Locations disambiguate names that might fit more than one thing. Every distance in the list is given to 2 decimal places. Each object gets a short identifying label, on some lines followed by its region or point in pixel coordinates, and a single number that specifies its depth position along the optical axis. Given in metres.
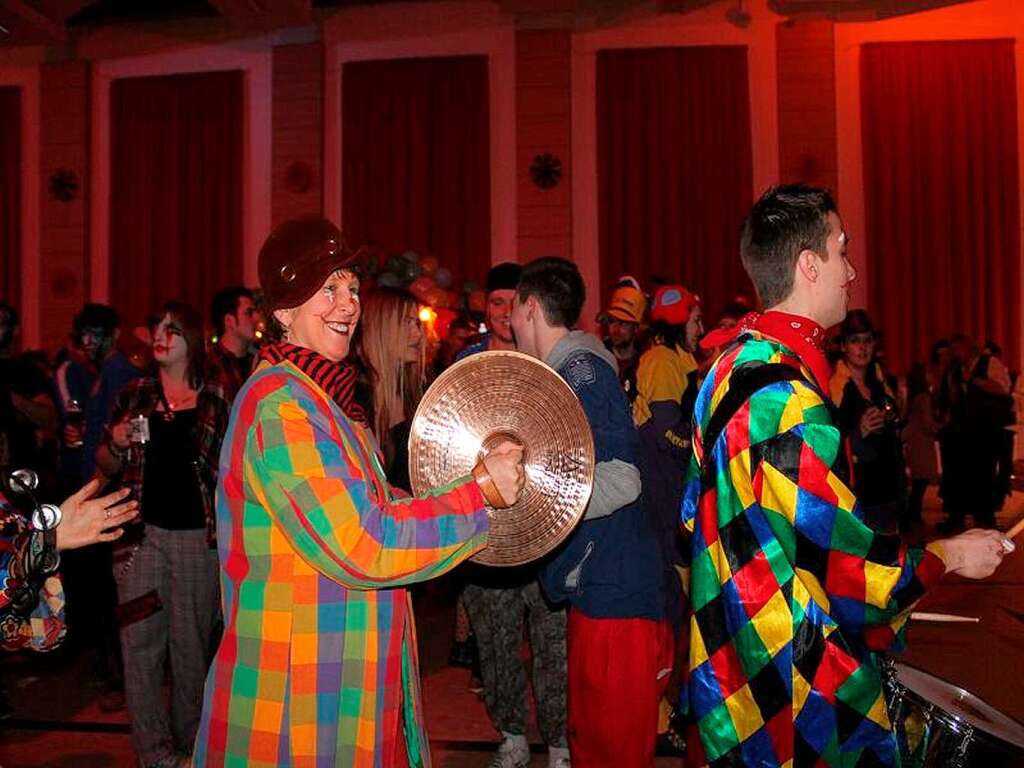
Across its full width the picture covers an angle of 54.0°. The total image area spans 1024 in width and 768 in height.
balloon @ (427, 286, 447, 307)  8.78
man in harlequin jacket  1.72
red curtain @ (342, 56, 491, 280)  12.52
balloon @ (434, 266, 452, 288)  10.12
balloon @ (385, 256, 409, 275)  8.84
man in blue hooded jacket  2.70
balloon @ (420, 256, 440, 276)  10.21
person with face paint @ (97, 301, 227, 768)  3.51
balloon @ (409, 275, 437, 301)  8.89
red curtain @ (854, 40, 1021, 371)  12.15
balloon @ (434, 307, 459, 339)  8.34
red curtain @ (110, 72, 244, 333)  13.06
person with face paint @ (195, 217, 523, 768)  1.70
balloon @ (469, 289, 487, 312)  8.96
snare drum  1.74
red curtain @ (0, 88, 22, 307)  13.33
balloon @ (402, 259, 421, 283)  8.90
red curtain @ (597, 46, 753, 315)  12.24
